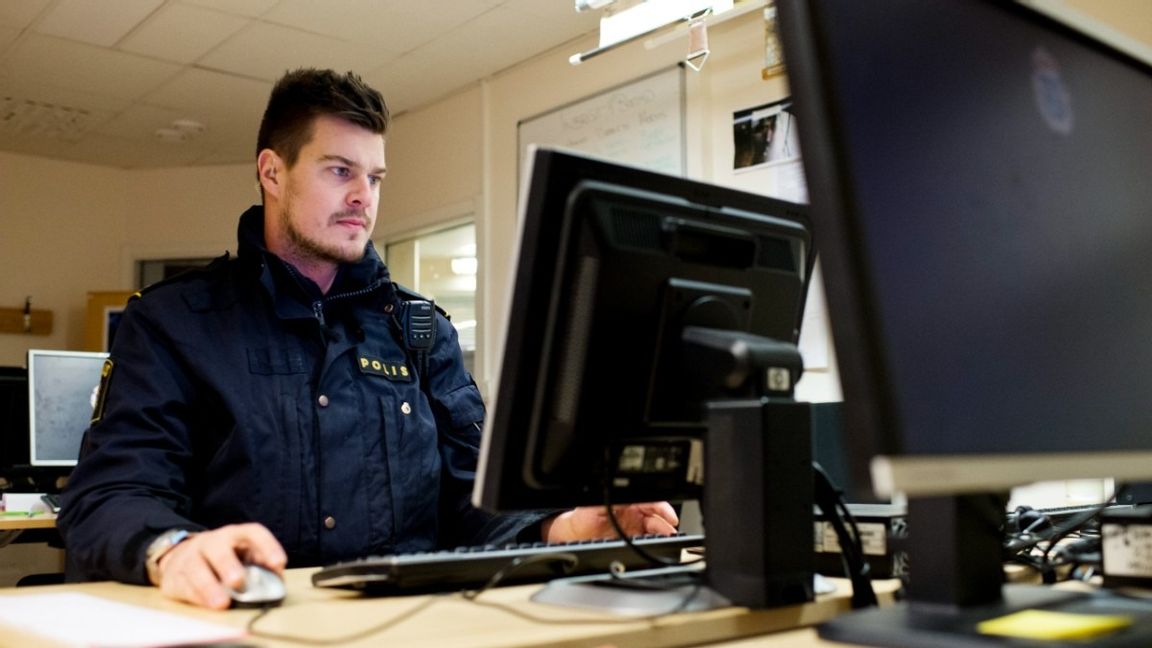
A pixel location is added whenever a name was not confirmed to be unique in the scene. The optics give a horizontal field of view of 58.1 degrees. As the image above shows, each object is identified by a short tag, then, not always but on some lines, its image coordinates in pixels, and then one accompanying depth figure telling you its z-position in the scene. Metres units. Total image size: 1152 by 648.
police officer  1.45
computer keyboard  1.01
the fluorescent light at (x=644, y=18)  3.01
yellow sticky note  0.74
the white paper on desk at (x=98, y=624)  0.78
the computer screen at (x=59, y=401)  3.16
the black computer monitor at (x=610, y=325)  0.95
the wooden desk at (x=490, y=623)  0.80
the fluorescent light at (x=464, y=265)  5.23
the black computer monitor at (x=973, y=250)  0.68
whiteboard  3.99
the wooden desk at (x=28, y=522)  2.93
